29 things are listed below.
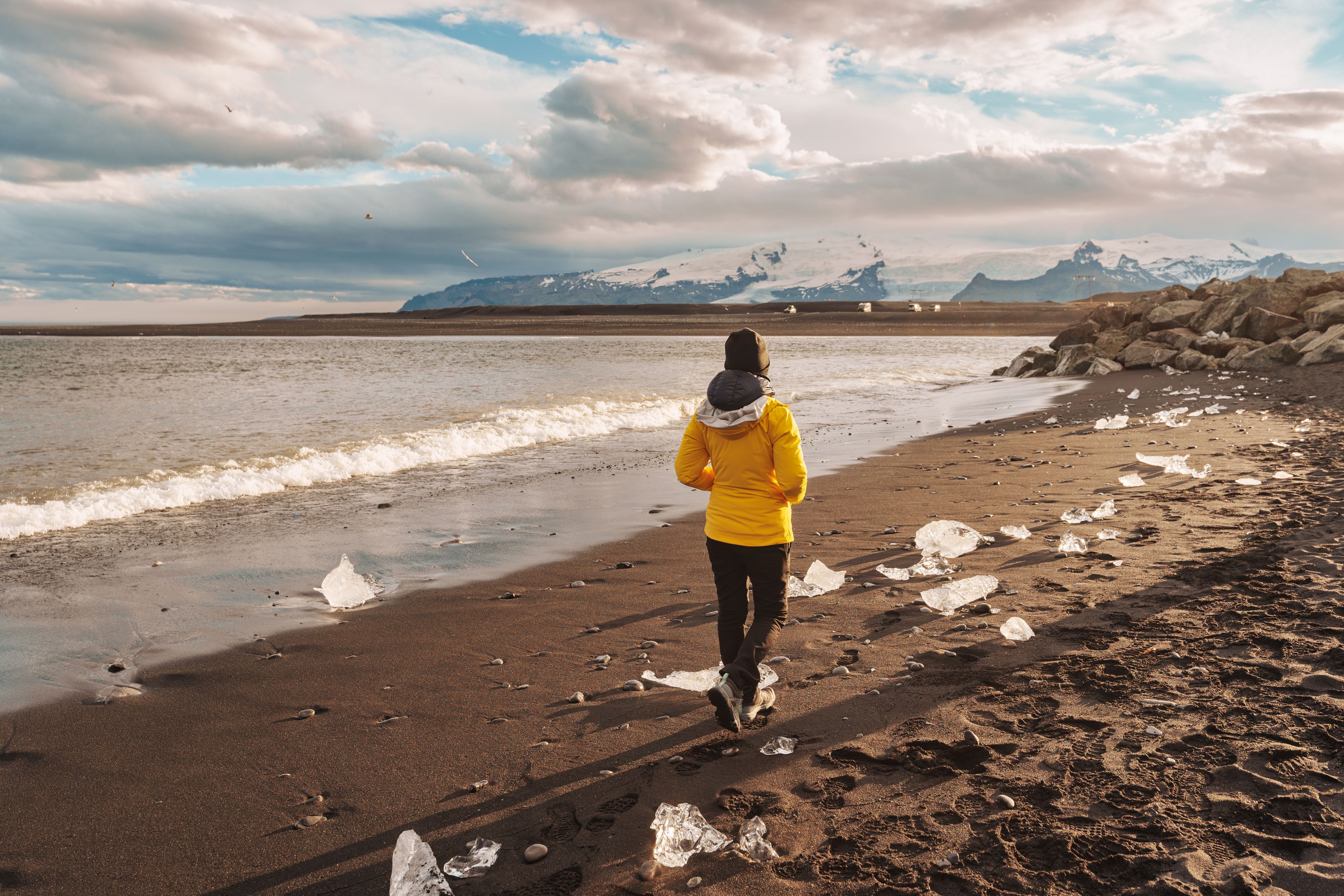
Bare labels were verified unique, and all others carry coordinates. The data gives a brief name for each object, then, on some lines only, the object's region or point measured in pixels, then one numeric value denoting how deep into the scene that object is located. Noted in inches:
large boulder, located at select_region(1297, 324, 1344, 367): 937.5
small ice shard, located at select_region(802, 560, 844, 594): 275.7
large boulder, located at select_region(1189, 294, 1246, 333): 1204.5
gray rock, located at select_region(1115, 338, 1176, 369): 1170.0
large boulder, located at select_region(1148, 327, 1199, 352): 1179.9
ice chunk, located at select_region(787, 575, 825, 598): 273.4
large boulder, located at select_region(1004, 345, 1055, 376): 1389.0
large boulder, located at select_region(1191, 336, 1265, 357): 1083.3
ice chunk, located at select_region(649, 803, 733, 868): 136.2
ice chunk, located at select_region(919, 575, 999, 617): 251.3
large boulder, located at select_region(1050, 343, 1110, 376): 1288.1
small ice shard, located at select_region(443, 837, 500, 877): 134.5
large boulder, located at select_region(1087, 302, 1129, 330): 1509.6
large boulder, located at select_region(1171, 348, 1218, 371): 1088.2
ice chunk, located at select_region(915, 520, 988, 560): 310.5
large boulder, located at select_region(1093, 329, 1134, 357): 1320.1
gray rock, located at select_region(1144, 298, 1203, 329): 1317.7
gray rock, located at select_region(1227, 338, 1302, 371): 1002.1
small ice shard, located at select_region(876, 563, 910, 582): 286.2
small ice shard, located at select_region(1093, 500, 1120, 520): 347.9
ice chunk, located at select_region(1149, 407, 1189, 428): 623.8
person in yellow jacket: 184.7
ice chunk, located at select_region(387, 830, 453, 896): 127.0
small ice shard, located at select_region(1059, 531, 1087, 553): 300.7
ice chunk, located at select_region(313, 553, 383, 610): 282.7
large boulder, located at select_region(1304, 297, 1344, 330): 1041.5
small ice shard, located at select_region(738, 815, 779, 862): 135.5
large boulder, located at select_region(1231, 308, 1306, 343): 1103.6
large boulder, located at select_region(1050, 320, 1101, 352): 1476.4
